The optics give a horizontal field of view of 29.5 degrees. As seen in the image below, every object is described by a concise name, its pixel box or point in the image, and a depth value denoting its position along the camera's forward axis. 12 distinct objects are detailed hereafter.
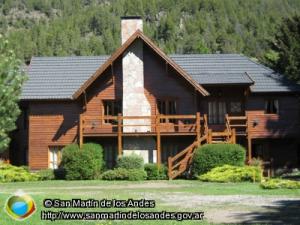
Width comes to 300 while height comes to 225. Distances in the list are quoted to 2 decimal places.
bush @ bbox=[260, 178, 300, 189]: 23.90
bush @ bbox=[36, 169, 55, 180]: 34.72
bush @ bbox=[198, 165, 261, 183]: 29.39
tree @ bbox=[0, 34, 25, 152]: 16.53
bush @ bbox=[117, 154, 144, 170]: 33.62
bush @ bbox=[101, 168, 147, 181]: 32.44
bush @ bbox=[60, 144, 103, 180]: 33.41
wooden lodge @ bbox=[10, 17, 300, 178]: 35.91
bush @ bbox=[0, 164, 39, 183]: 33.19
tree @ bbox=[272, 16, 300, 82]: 45.11
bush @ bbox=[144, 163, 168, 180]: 33.53
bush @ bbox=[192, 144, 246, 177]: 31.86
